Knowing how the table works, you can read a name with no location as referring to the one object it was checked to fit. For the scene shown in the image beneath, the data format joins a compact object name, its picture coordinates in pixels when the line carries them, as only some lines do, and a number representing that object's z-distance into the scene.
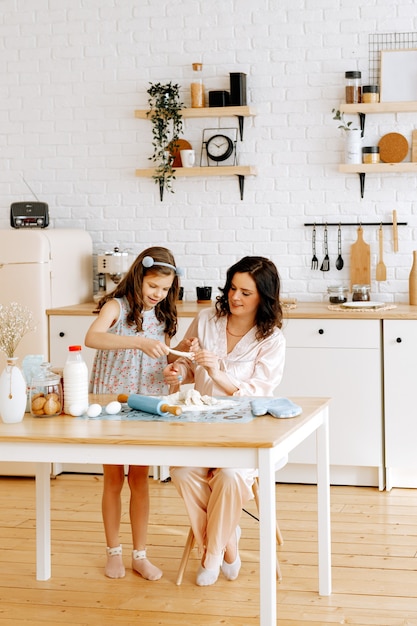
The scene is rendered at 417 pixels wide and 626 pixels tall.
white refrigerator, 5.30
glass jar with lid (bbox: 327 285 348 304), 5.43
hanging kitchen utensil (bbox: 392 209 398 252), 5.50
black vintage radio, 5.75
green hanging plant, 5.68
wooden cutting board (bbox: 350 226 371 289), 5.57
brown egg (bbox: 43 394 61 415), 3.20
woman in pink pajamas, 3.47
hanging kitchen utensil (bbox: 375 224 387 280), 5.52
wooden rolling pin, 3.17
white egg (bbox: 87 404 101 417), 3.19
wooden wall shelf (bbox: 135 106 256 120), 5.54
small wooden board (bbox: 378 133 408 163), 5.43
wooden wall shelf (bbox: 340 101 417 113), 5.32
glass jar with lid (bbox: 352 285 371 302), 5.40
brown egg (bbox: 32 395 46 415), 3.20
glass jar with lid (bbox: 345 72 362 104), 5.39
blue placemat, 3.12
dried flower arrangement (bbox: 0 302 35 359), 3.22
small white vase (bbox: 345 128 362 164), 5.43
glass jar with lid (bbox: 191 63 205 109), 5.63
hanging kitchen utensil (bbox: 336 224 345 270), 5.62
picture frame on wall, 5.41
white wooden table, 2.81
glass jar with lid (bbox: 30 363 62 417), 3.20
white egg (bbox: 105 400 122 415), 3.21
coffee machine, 5.68
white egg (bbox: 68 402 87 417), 3.20
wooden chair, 3.68
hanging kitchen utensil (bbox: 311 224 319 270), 5.66
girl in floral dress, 3.76
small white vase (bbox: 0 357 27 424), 3.09
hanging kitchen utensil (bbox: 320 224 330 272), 5.64
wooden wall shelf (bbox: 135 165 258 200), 5.57
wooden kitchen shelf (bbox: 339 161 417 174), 5.35
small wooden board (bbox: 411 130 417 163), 5.42
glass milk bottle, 3.20
